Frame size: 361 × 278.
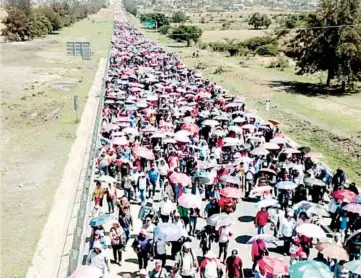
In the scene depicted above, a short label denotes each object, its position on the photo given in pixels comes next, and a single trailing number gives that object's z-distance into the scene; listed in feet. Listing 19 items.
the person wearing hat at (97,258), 34.17
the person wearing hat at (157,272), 32.27
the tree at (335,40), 122.42
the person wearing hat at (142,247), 36.86
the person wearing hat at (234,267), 33.47
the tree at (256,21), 392.27
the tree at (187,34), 291.17
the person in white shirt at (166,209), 41.39
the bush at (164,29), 359.66
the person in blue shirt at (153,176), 50.42
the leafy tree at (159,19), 400.67
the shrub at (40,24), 337.11
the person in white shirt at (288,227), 39.40
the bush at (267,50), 226.11
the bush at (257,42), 237.92
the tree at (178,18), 479.82
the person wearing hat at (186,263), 33.47
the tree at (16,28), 307.17
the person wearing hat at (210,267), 32.91
